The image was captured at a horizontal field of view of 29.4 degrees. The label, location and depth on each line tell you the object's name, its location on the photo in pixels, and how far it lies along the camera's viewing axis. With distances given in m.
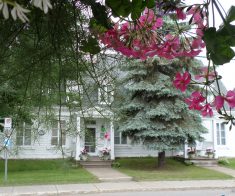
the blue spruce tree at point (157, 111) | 21.23
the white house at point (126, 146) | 24.19
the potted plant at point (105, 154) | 23.67
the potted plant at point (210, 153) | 25.28
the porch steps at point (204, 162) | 24.14
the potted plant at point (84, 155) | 23.06
